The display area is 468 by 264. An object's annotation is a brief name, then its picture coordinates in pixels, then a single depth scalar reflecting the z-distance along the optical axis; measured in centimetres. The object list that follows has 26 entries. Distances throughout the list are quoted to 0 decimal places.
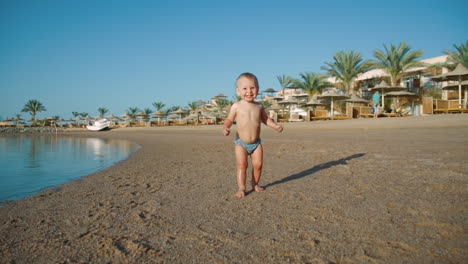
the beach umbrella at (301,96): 3658
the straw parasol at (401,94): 2092
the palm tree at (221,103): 4922
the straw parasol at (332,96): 2375
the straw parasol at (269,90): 4694
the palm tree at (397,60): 2805
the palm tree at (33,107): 7581
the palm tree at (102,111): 7744
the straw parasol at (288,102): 2906
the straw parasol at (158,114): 4964
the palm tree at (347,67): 3091
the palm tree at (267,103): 4227
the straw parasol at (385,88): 2338
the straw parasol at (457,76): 1873
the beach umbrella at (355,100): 2325
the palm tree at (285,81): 4485
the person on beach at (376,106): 1852
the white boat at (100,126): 4301
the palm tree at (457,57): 2541
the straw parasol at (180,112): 4606
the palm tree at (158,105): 6259
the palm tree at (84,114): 8462
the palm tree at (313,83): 3491
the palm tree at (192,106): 5555
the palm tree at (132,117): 5615
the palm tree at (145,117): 5283
